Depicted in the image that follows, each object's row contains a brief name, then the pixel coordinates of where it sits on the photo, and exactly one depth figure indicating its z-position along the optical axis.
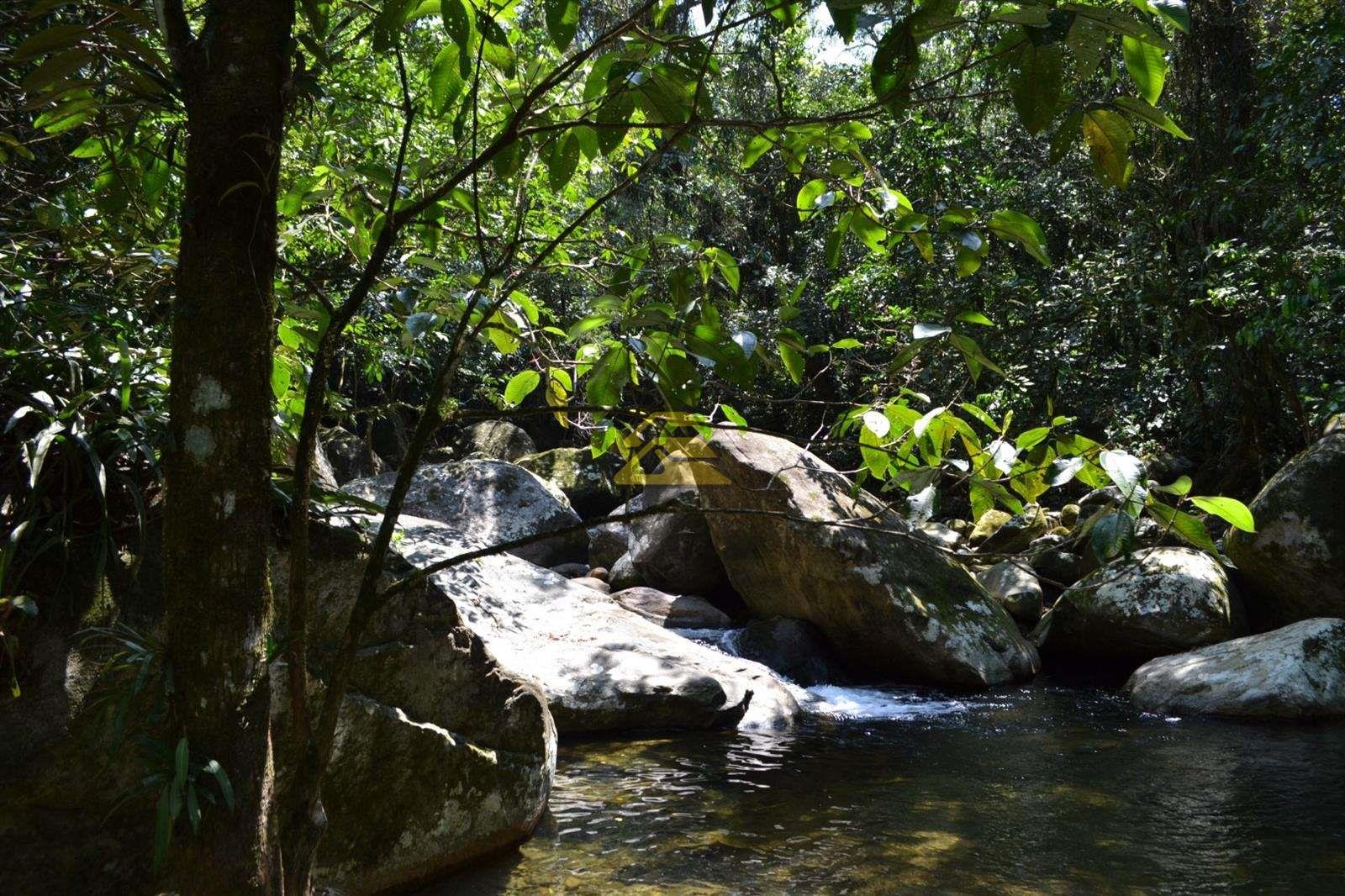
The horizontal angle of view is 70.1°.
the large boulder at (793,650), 9.32
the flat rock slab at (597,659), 6.92
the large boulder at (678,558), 11.64
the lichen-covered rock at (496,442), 20.44
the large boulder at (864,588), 8.90
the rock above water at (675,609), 10.68
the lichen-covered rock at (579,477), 16.62
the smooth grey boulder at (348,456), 19.16
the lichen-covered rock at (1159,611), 8.70
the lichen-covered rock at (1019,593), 10.54
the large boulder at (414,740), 3.40
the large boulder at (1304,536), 8.46
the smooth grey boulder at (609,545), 13.41
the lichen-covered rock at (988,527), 12.27
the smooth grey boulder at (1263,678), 7.32
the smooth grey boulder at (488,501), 12.66
